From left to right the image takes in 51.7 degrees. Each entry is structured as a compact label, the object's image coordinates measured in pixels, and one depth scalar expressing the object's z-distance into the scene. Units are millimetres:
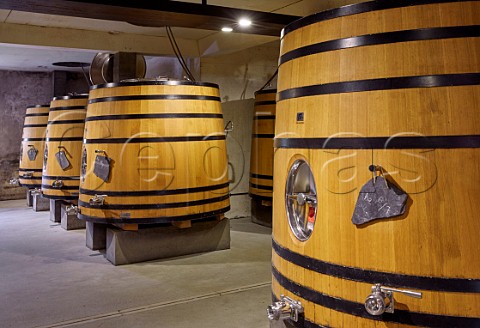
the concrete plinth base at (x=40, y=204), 8891
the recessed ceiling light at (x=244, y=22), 4767
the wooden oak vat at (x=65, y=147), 7016
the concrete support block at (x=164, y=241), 5090
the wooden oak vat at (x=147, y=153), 4891
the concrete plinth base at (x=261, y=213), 7184
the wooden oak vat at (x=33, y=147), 8438
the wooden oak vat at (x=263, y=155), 6965
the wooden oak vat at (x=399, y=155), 1767
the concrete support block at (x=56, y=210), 7621
